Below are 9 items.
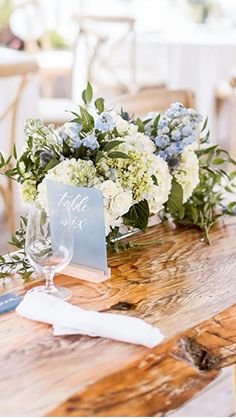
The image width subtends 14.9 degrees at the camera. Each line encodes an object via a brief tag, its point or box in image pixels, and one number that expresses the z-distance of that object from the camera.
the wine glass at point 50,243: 1.63
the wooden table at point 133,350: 1.33
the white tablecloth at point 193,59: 5.19
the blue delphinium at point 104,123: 1.73
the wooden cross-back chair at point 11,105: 3.15
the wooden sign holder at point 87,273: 1.71
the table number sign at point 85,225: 1.67
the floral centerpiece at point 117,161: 1.71
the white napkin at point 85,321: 1.46
